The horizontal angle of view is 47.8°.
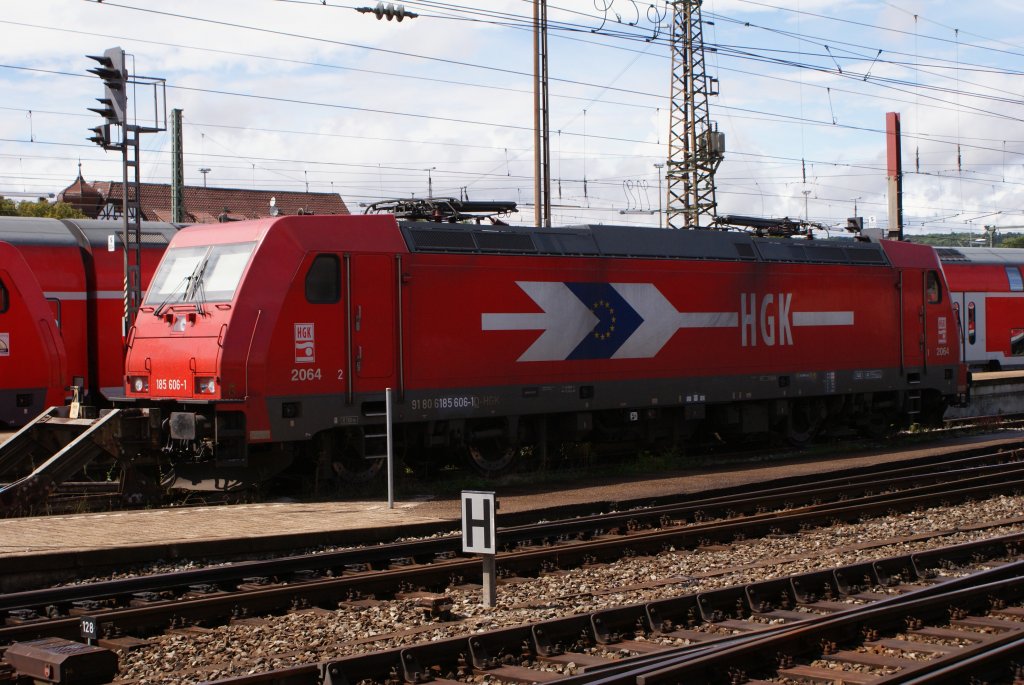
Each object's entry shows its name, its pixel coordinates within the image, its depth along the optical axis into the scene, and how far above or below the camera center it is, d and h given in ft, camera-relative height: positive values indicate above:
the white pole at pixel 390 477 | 44.45 -4.24
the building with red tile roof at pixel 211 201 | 237.86 +36.29
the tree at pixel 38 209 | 189.26 +27.41
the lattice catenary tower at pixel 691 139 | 110.63 +21.75
